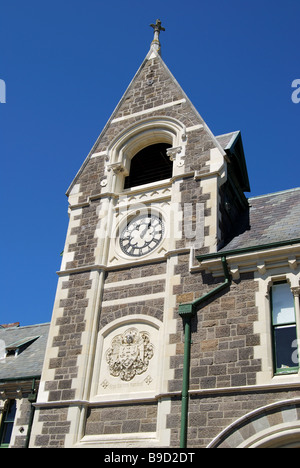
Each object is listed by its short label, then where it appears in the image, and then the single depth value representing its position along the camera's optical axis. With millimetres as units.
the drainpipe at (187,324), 13070
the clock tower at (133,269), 14188
